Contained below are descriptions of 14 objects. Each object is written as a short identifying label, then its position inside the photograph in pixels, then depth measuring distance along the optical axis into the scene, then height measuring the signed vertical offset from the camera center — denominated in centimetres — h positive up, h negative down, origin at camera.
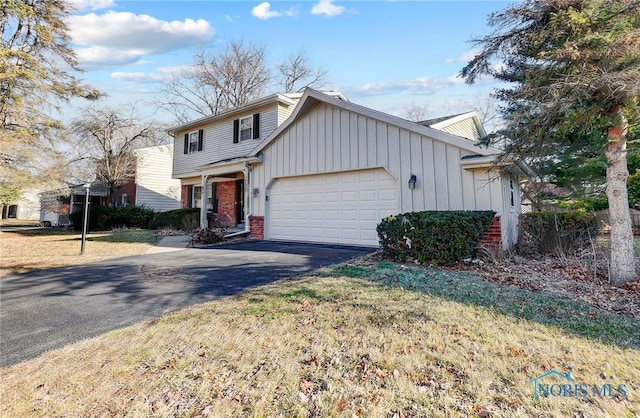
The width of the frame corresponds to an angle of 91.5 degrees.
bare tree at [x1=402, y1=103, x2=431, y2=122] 2747 +993
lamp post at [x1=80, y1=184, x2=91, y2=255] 879 -19
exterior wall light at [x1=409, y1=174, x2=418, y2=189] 819 +113
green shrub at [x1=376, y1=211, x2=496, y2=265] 612 -21
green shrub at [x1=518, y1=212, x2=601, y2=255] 770 -23
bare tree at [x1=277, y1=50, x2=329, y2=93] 2603 +1266
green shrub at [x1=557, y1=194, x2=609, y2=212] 1356 +90
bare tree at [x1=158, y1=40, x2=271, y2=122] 2527 +1170
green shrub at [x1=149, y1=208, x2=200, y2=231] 1587 +31
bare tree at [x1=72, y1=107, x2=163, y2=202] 2016 +574
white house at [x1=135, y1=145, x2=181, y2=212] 2248 +337
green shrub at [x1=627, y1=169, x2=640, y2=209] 1284 +143
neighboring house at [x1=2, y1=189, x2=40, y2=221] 3222 +152
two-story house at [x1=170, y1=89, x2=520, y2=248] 755 +146
